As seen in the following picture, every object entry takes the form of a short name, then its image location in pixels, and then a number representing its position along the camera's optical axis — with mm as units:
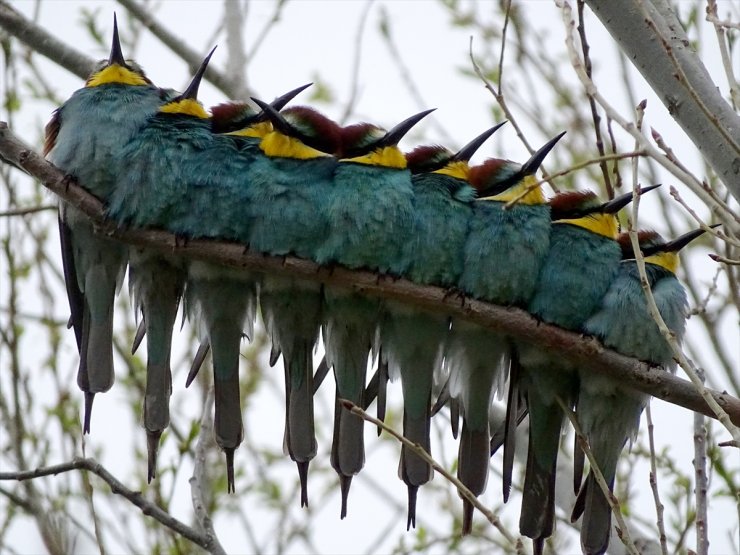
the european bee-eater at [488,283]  9141
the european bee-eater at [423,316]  9172
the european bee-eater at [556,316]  9187
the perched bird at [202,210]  9125
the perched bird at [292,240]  9086
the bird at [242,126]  9648
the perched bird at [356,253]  9078
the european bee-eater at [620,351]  8961
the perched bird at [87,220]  9289
